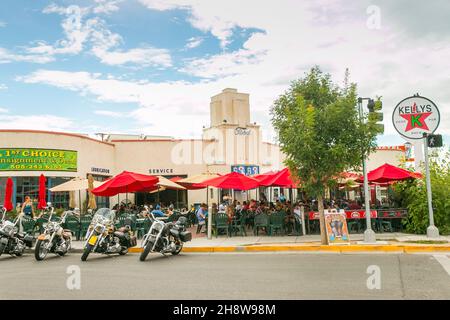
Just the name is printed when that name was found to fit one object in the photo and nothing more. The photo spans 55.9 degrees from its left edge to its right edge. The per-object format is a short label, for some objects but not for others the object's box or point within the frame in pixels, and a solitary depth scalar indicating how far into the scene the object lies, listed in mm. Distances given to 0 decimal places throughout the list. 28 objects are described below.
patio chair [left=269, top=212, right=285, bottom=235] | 15492
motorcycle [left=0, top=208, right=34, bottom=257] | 12140
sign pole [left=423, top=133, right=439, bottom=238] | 12930
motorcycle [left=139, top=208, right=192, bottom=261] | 11070
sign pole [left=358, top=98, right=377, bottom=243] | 12641
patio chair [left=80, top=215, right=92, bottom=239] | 15930
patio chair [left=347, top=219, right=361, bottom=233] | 15516
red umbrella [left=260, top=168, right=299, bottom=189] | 16094
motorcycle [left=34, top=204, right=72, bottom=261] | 11789
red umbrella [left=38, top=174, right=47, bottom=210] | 17039
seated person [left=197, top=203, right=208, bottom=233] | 17625
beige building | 23750
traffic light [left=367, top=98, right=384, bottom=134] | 12609
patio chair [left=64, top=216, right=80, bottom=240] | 15836
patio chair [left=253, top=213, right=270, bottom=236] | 15628
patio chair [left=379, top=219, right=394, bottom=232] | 15446
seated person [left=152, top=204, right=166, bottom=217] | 15289
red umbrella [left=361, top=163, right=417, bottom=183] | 15345
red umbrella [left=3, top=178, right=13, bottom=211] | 16112
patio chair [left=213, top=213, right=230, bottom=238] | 15953
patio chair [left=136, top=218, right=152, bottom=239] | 16234
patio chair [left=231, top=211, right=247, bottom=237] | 16188
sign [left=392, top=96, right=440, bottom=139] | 13359
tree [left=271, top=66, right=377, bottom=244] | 12281
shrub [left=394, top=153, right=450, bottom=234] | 14625
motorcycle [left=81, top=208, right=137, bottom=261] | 11281
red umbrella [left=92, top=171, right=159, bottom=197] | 16109
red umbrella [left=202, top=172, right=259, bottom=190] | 16344
